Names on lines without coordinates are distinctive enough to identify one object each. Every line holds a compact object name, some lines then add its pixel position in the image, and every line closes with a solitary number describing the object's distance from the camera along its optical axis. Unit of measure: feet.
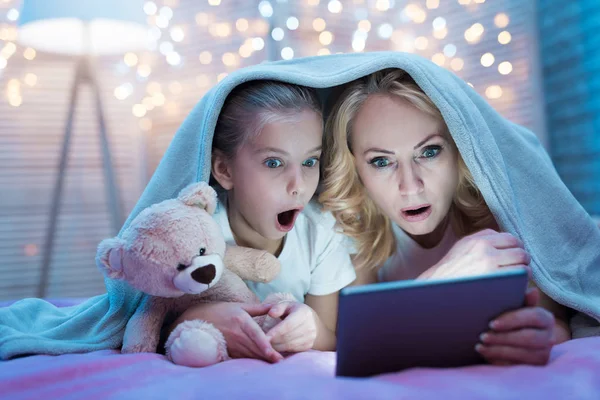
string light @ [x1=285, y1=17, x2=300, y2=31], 9.23
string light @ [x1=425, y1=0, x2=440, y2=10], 9.77
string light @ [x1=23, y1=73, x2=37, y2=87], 8.85
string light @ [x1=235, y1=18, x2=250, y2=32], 9.31
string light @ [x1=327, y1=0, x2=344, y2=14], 9.56
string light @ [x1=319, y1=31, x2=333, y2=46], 9.49
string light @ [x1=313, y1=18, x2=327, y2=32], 9.45
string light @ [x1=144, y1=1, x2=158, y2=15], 9.23
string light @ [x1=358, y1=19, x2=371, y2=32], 9.75
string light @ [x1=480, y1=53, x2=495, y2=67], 9.48
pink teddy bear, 3.13
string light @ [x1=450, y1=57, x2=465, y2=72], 9.64
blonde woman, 3.70
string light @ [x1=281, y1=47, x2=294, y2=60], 9.11
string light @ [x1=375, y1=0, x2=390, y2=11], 9.81
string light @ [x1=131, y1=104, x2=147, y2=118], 9.46
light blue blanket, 3.73
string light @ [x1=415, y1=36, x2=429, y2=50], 9.83
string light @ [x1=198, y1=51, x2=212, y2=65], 9.39
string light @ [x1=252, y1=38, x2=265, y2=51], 9.20
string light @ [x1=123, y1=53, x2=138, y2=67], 9.41
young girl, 3.87
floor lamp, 7.35
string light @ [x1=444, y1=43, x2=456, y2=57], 9.64
